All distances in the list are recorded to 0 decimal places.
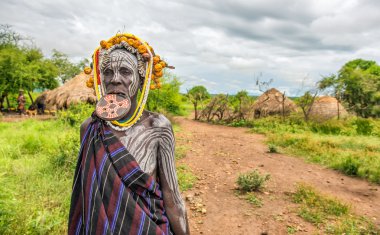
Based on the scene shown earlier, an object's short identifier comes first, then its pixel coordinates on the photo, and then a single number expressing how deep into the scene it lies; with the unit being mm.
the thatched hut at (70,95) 15070
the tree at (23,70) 16703
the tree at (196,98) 18669
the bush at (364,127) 11791
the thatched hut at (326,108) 15574
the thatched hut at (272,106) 16520
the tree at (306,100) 15281
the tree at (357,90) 17125
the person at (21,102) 15837
